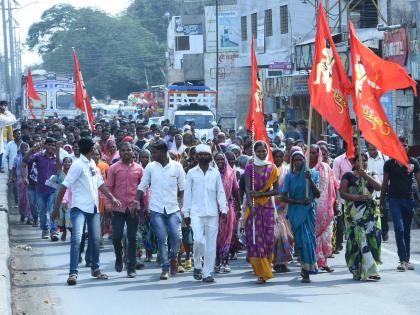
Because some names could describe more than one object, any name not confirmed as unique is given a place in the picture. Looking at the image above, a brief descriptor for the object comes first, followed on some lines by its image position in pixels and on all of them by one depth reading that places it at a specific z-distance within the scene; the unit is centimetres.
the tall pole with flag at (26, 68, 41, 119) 3830
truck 4222
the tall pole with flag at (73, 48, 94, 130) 2344
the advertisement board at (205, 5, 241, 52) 6488
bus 5288
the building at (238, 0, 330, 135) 4191
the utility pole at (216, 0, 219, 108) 5362
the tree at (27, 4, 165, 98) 10625
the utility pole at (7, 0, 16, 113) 5884
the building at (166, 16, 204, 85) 8477
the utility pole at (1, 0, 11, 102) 5651
